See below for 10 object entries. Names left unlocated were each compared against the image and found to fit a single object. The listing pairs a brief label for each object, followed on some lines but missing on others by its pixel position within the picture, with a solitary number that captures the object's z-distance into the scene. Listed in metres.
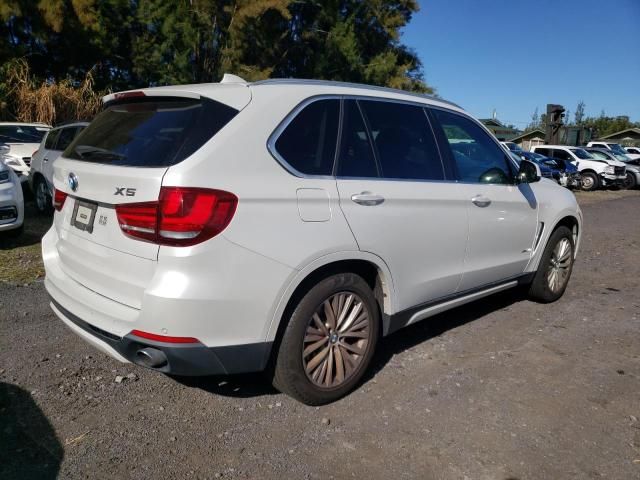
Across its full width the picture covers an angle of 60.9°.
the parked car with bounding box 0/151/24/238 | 6.27
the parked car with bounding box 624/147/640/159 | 39.84
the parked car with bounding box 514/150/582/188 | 20.88
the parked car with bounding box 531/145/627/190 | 23.50
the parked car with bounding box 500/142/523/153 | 22.25
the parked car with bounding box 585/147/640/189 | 24.73
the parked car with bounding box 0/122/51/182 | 10.52
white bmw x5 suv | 2.57
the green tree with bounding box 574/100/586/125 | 88.47
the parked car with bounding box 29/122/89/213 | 8.65
